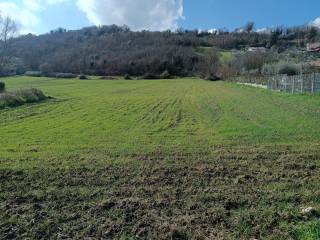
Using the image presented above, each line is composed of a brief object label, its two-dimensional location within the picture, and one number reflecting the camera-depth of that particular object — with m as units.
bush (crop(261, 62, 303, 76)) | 38.35
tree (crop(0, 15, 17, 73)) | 39.92
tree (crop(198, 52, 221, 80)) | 67.13
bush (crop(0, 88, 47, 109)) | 16.87
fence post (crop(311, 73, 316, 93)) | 19.85
